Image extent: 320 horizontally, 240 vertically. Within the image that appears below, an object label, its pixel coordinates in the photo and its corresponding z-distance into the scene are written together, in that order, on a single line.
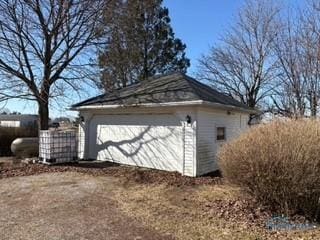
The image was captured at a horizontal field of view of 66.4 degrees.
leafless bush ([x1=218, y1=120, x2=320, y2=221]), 4.31
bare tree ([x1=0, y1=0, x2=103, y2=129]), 10.15
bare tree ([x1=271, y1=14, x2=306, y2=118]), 11.58
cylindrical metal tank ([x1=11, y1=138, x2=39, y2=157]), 11.28
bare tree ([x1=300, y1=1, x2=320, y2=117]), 10.33
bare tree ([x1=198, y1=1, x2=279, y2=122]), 15.80
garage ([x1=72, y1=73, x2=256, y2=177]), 7.98
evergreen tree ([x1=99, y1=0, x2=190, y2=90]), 14.57
